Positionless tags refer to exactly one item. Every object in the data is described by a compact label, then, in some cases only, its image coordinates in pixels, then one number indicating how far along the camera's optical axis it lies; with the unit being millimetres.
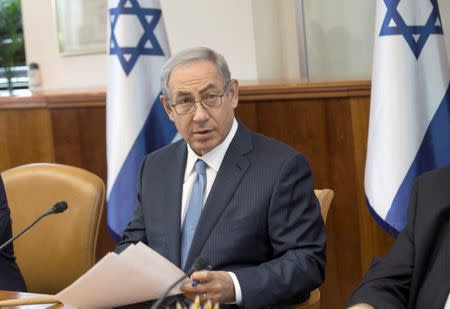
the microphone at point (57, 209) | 3833
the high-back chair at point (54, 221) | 5111
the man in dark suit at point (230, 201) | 3903
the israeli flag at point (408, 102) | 4953
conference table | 3656
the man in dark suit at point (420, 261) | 3286
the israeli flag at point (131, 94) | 5883
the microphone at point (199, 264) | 3168
